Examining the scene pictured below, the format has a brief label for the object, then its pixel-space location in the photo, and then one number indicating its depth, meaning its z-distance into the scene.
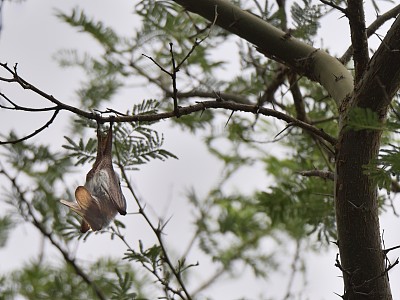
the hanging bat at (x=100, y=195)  4.95
